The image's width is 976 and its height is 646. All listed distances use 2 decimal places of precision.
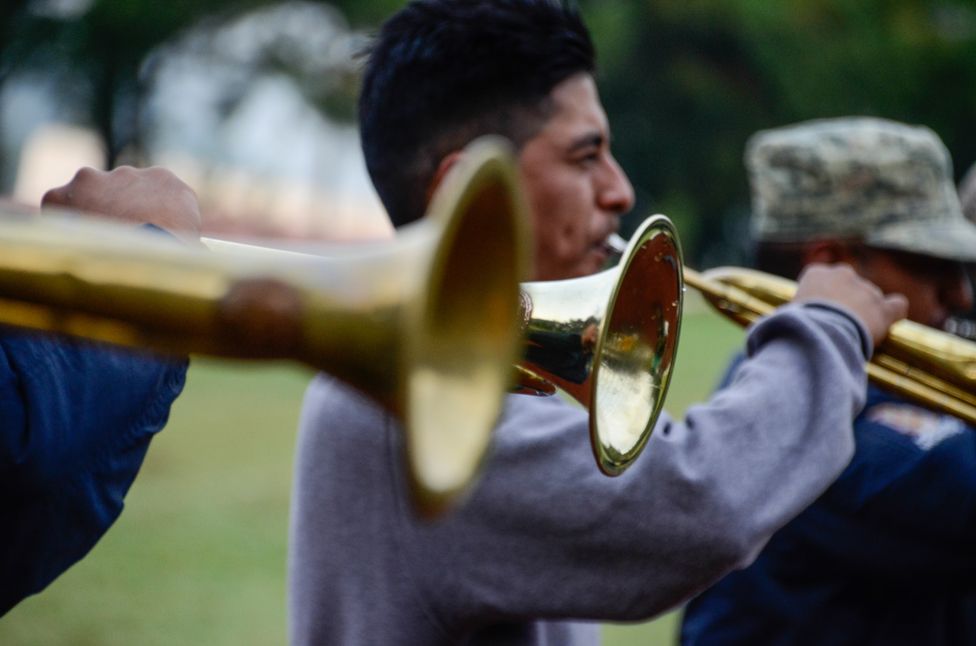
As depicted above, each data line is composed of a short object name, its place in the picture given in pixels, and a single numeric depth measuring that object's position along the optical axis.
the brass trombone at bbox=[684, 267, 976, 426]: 3.19
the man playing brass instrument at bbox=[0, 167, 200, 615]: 2.70
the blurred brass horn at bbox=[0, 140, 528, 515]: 2.50
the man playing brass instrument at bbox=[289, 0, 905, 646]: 2.89
